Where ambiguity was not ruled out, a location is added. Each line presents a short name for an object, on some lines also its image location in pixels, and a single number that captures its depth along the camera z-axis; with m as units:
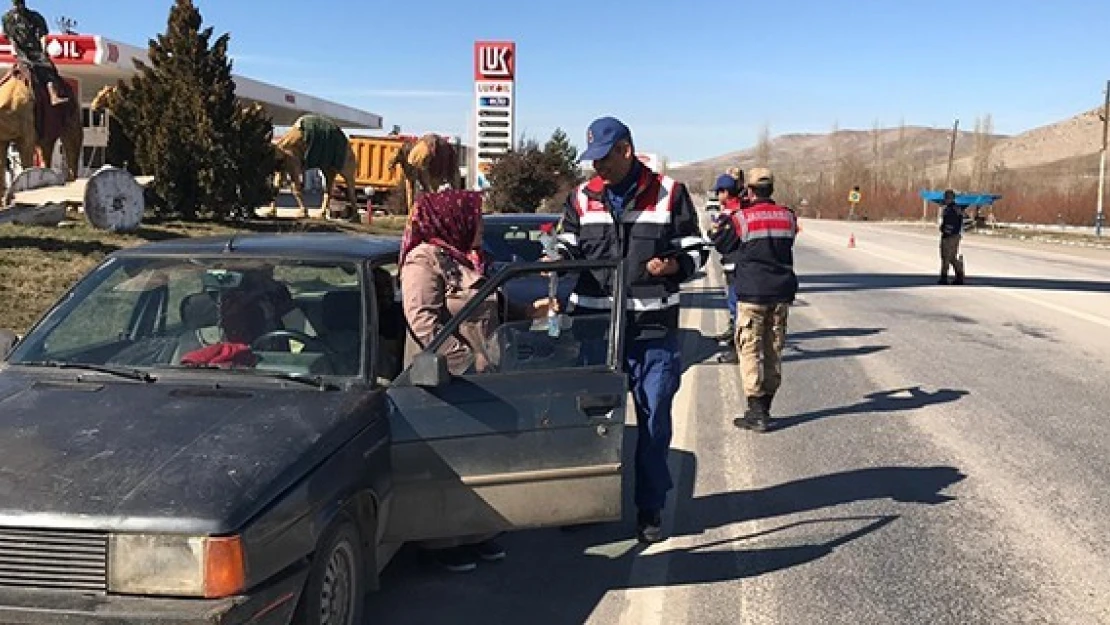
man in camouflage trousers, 7.12
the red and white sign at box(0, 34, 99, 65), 33.94
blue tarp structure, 52.58
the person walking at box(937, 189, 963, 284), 18.00
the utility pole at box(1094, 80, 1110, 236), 50.39
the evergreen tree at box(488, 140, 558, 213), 25.39
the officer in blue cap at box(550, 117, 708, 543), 4.72
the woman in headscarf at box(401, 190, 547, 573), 4.04
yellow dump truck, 36.88
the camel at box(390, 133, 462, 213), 26.38
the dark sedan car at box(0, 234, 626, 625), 2.68
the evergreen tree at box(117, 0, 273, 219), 17.52
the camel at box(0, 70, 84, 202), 15.05
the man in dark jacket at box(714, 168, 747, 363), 9.12
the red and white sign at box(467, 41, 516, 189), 27.67
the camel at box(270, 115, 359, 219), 22.34
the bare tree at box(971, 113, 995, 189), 92.12
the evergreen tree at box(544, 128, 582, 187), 26.72
